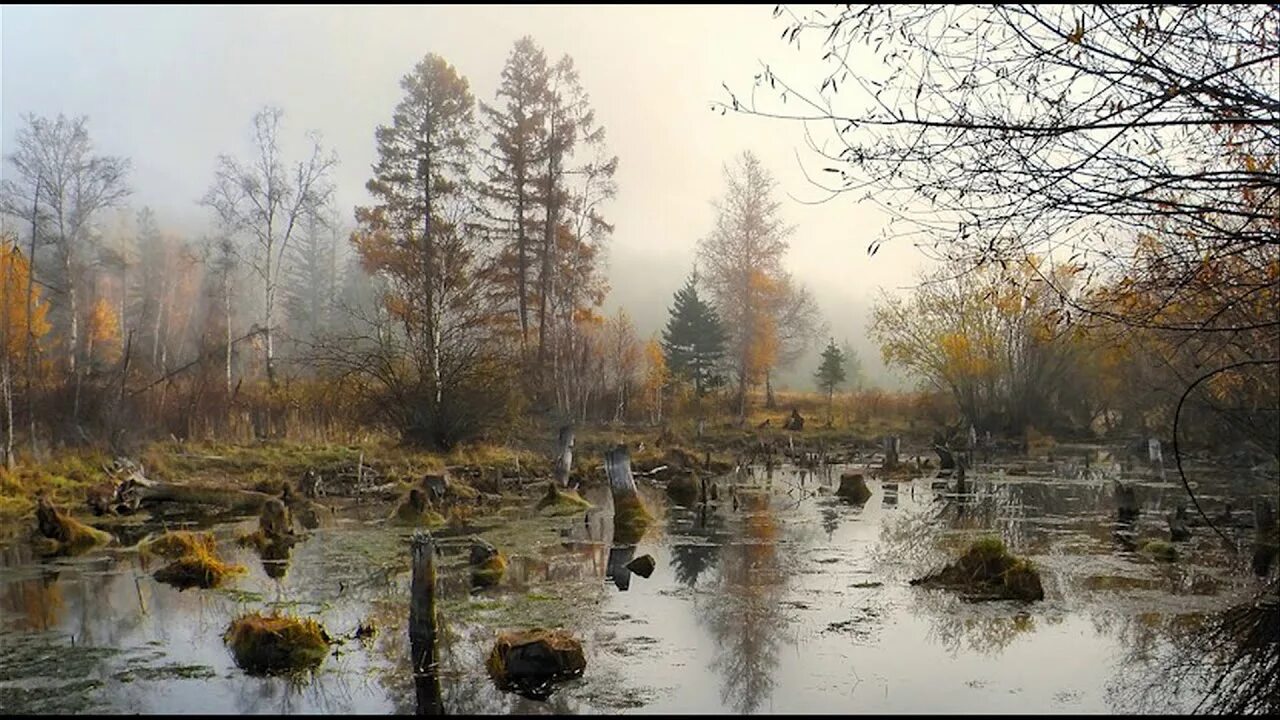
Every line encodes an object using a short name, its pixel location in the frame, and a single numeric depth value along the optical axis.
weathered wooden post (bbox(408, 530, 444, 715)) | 8.23
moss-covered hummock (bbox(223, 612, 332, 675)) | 7.84
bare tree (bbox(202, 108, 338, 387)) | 35.72
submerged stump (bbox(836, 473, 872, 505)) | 20.06
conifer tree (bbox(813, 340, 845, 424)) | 51.69
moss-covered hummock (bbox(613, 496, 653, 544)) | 15.30
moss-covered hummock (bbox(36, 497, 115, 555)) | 13.88
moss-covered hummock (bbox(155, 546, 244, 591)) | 11.20
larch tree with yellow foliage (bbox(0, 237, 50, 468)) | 19.69
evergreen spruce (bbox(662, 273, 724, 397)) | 47.81
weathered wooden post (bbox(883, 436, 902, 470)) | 26.44
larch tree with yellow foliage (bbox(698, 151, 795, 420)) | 45.75
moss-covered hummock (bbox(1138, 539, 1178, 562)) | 12.45
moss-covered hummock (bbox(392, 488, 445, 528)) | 15.98
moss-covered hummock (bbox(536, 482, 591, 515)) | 17.77
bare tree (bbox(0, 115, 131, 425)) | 33.59
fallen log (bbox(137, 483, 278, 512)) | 17.84
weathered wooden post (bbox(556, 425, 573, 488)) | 21.80
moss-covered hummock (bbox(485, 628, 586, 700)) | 7.40
